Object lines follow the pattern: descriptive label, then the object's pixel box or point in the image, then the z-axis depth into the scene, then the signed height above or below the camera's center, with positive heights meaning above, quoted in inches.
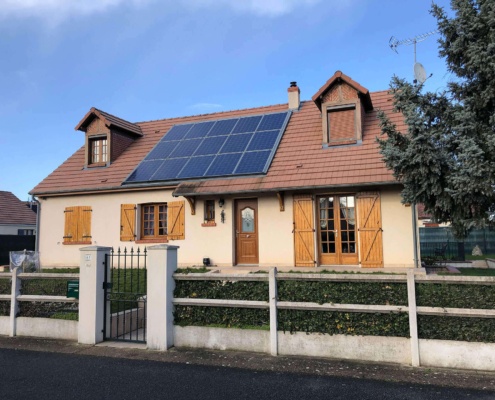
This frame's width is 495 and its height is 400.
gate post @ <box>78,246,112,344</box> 256.8 -32.3
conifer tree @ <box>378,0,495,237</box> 228.4 +66.5
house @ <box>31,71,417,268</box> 432.8 +64.5
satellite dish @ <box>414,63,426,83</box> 396.8 +171.3
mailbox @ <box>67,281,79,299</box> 267.3 -28.9
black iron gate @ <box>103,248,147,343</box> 265.6 -52.3
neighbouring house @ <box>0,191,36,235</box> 1208.2 +100.0
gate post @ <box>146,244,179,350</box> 242.8 -33.2
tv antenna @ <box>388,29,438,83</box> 396.6 +171.5
